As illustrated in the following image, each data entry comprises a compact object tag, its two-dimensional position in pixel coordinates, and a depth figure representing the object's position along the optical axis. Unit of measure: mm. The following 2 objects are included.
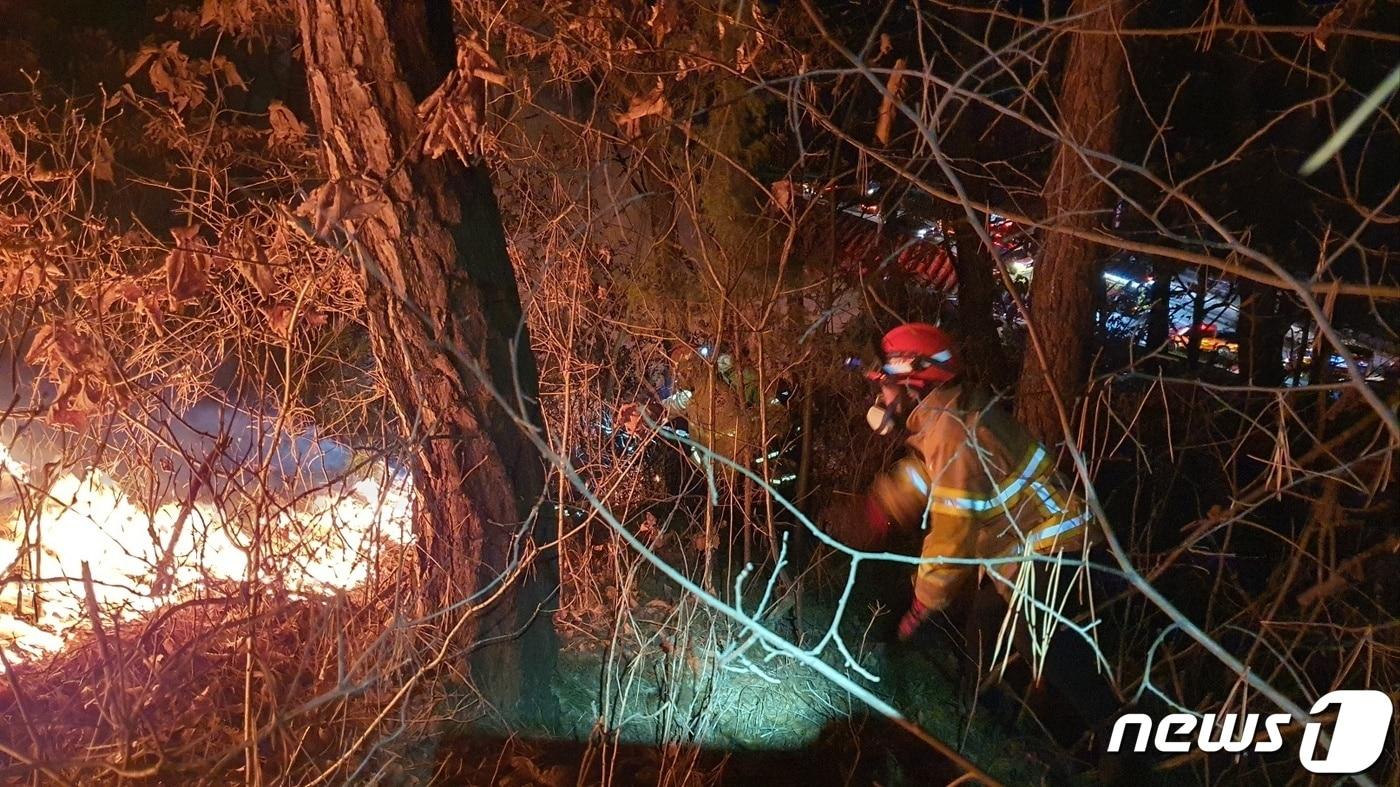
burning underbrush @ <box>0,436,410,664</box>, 2629
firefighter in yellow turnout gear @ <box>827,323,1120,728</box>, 3355
